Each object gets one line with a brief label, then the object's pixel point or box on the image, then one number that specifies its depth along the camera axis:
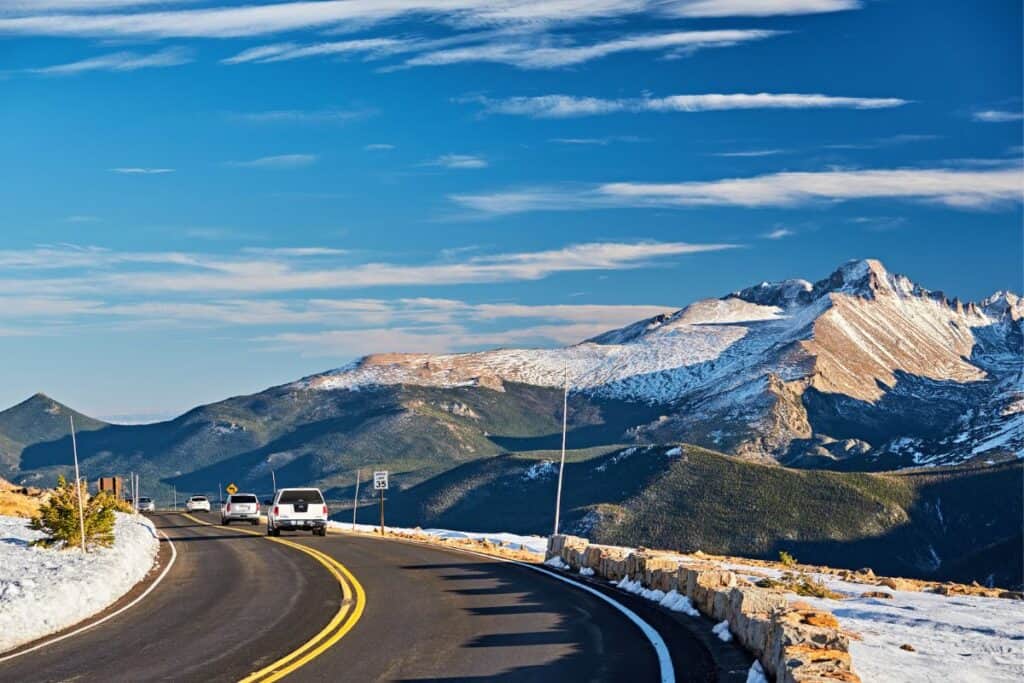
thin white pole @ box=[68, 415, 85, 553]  31.38
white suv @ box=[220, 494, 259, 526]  66.44
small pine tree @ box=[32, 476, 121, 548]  34.50
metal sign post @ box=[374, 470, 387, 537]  55.19
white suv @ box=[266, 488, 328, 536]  50.09
